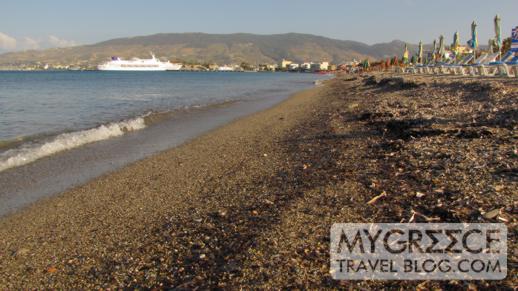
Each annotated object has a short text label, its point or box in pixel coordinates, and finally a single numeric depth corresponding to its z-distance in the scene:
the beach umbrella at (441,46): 34.63
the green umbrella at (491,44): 24.38
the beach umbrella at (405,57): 54.28
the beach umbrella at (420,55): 46.70
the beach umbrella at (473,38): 26.71
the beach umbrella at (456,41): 33.59
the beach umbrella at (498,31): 23.50
